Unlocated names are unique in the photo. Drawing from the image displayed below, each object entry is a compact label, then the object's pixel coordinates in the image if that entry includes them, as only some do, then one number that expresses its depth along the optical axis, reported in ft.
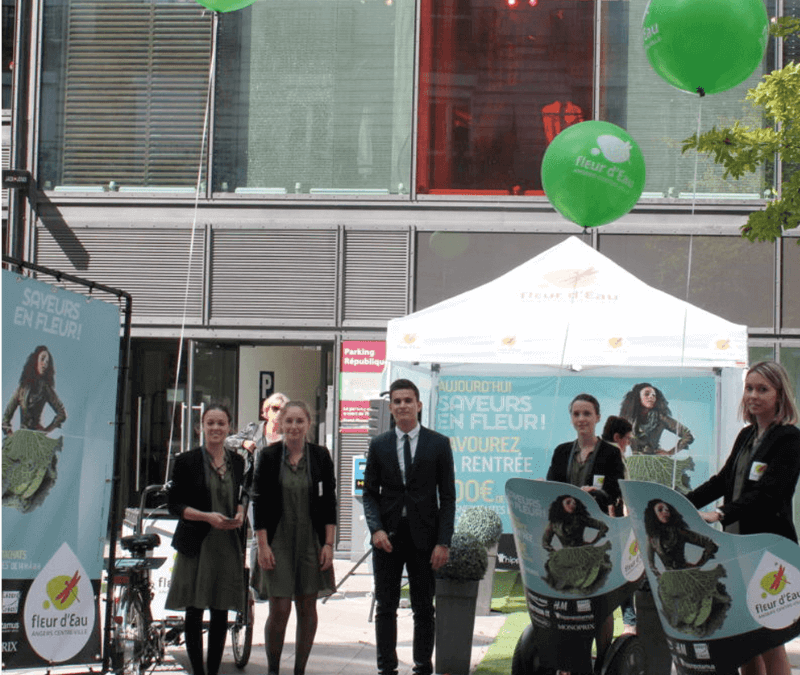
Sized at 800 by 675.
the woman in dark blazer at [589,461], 23.57
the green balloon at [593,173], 29.30
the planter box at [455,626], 24.52
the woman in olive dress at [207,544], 22.67
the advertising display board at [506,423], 36.17
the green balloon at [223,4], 30.42
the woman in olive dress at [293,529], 22.72
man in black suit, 22.49
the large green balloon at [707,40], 24.91
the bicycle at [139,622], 22.44
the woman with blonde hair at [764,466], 17.19
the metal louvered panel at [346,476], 46.52
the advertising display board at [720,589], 15.02
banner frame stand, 19.80
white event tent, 31.37
